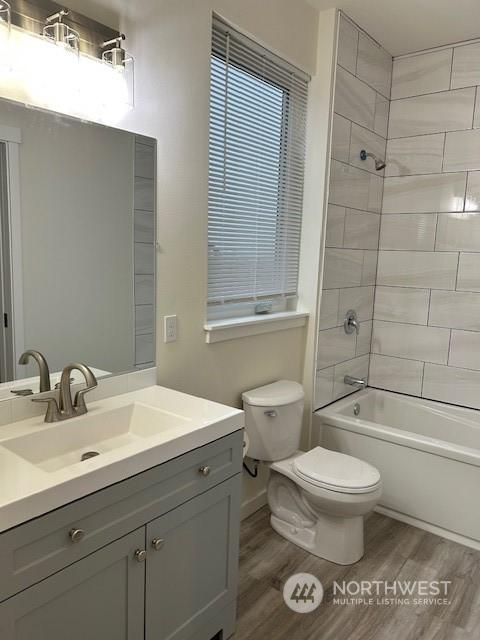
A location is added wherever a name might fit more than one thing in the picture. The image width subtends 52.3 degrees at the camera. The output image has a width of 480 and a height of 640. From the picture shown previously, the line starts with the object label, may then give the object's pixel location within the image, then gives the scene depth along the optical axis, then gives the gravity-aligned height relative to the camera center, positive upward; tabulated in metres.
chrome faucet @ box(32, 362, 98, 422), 1.62 -0.52
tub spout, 3.29 -0.85
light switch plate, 2.08 -0.34
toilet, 2.25 -1.07
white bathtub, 2.54 -1.11
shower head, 3.07 +0.62
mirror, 1.57 -0.01
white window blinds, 2.29 +0.39
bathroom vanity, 1.17 -0.77
